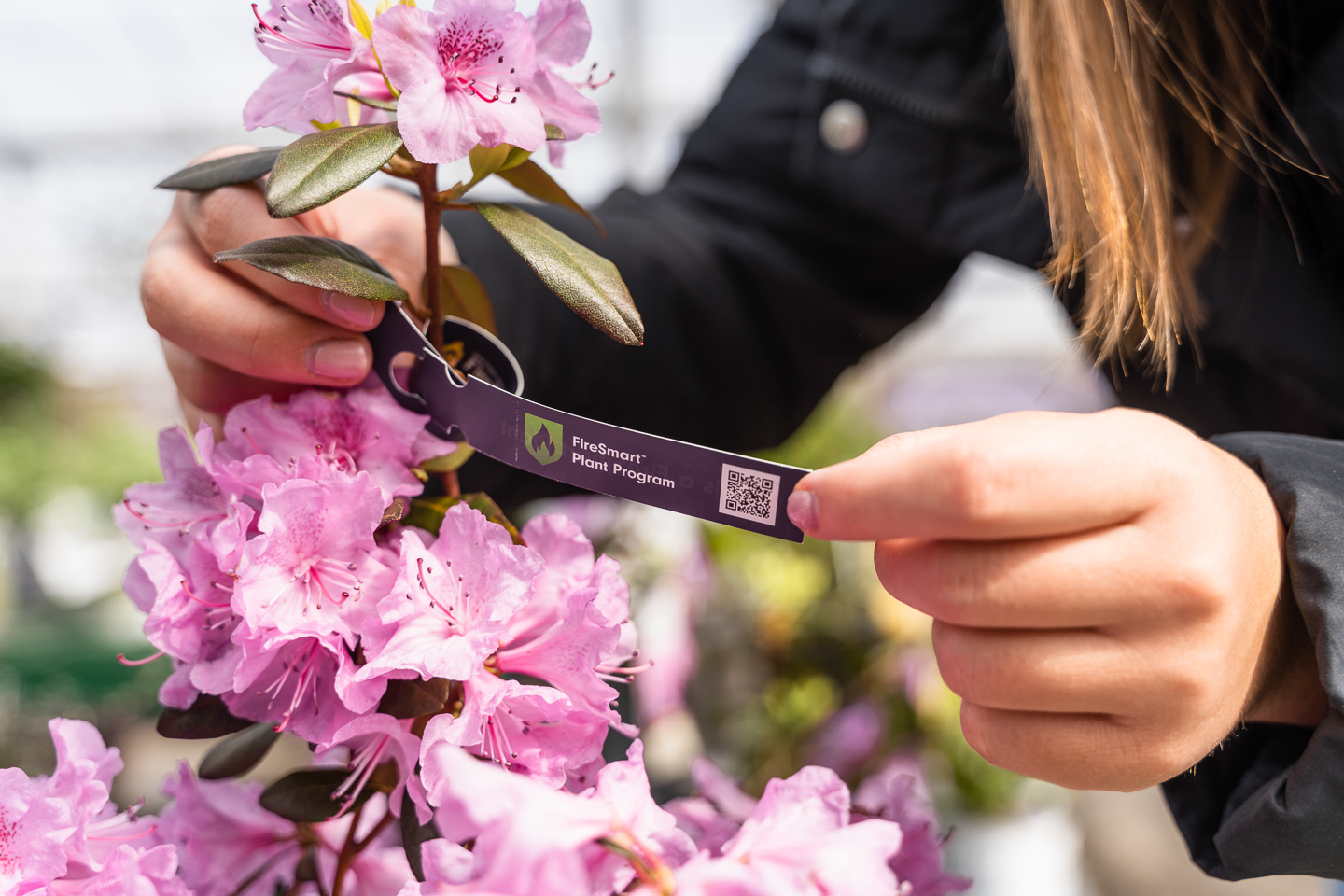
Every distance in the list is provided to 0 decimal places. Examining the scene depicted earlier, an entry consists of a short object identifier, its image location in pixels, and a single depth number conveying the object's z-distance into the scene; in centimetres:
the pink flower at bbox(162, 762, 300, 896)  52
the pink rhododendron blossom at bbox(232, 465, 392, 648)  42
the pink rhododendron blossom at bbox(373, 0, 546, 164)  42
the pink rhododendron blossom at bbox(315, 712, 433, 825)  42
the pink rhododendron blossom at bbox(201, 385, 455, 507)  48
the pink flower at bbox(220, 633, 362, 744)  43
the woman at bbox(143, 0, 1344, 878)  37
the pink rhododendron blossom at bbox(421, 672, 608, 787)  41
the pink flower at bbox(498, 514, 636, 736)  42
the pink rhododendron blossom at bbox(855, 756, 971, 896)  53
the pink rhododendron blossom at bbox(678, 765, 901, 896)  32
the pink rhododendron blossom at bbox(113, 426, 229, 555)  49
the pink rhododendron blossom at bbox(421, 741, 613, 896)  29
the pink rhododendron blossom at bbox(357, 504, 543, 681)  40
